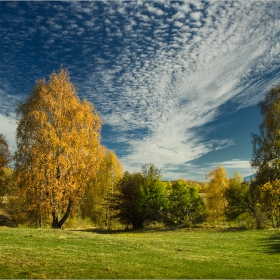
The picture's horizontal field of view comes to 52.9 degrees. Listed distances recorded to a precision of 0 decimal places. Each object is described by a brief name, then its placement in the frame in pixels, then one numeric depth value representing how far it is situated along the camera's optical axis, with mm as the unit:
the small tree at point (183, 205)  46284
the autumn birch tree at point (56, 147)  28906
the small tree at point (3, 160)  35653
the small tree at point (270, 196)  29391
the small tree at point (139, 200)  41719
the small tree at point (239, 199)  46969
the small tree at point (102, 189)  46594
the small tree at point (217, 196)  59156
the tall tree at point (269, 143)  31391
